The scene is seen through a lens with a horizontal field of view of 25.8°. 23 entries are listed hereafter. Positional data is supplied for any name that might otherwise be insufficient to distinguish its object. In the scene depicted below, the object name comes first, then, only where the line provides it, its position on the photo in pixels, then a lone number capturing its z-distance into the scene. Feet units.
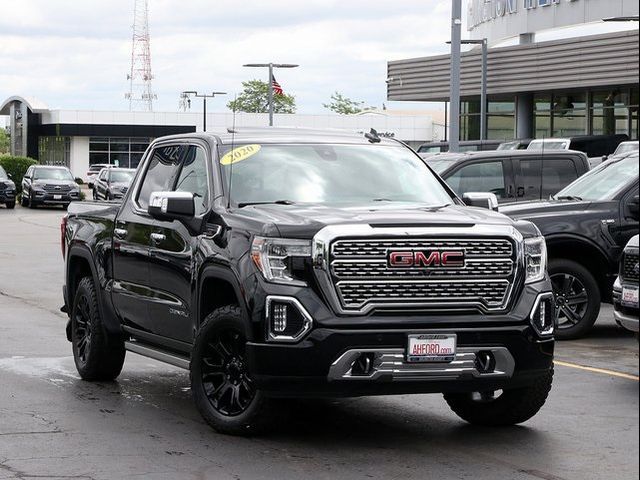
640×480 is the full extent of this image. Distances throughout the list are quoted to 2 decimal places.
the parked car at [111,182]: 159.84
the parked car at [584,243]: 43.78
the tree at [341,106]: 472.44
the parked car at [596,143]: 112.78
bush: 214.48
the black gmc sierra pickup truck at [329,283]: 25.63
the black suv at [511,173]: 58.65
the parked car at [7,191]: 167.43
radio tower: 450.71
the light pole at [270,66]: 167.06
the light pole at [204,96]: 217.52
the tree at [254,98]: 412.57
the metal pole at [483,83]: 143.54
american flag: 171.94
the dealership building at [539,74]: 145.59
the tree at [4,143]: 632.38
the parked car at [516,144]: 110.22
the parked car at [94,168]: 274.22
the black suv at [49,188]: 167.73
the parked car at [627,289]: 35.22
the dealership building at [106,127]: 328.08
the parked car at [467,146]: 112.68
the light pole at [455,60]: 86.89
